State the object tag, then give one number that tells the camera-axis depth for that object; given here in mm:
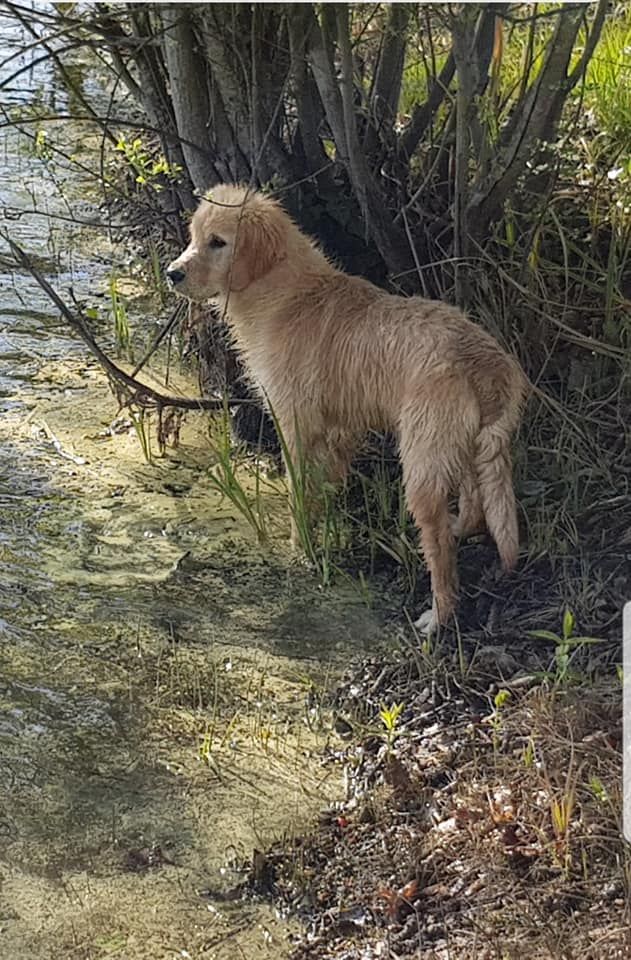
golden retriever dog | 3904
